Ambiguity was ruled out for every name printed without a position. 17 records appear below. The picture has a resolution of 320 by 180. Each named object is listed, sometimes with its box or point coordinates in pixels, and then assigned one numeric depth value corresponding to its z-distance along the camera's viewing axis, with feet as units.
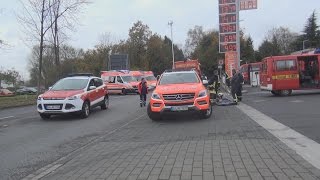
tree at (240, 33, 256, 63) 296.14
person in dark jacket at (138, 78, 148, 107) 75.87
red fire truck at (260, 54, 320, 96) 89.81
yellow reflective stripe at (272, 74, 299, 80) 89.76
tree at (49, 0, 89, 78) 115.24
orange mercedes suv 48.52
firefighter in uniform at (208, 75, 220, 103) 71.77
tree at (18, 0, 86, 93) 110.01
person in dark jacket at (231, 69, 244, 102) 75.00
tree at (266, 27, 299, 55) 331.73
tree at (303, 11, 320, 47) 296.10
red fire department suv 55.88
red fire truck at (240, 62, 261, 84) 160.53
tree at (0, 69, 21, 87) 307.21
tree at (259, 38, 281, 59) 315.58
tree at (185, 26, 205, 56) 405.59
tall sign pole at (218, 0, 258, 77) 106.63
